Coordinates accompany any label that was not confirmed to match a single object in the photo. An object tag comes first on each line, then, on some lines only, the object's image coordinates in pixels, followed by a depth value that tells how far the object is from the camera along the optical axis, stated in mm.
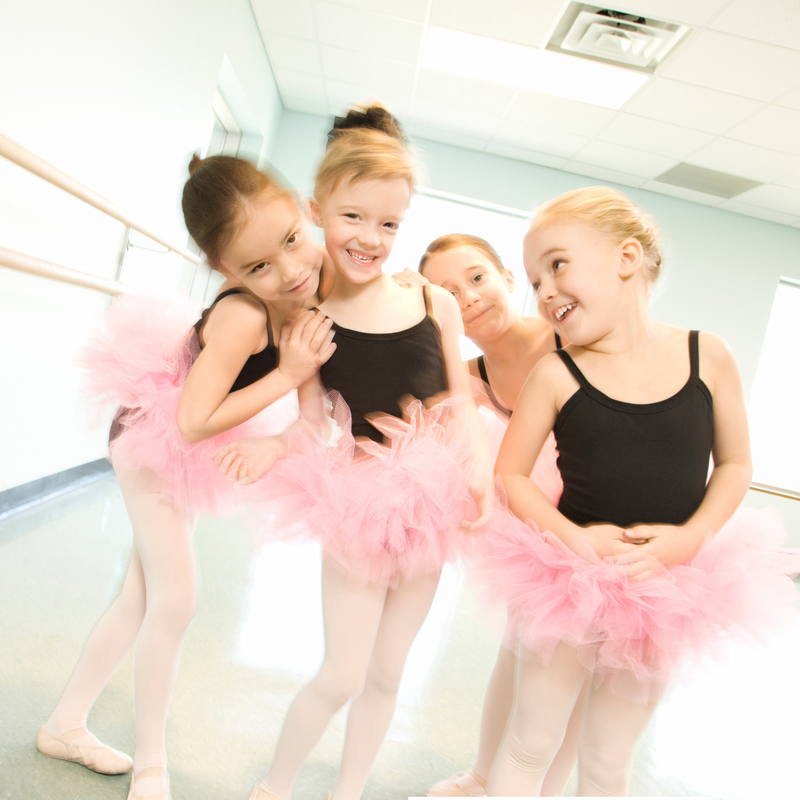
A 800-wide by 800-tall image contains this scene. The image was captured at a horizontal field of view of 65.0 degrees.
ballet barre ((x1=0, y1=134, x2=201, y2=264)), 1439
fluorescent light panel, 3541
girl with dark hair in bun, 958
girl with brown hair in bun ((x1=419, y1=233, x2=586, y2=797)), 1177
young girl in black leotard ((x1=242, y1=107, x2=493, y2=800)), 935
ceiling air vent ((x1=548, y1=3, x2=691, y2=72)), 3094
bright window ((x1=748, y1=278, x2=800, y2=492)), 5199
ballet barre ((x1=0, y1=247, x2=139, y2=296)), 1544
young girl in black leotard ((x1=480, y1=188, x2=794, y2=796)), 873
